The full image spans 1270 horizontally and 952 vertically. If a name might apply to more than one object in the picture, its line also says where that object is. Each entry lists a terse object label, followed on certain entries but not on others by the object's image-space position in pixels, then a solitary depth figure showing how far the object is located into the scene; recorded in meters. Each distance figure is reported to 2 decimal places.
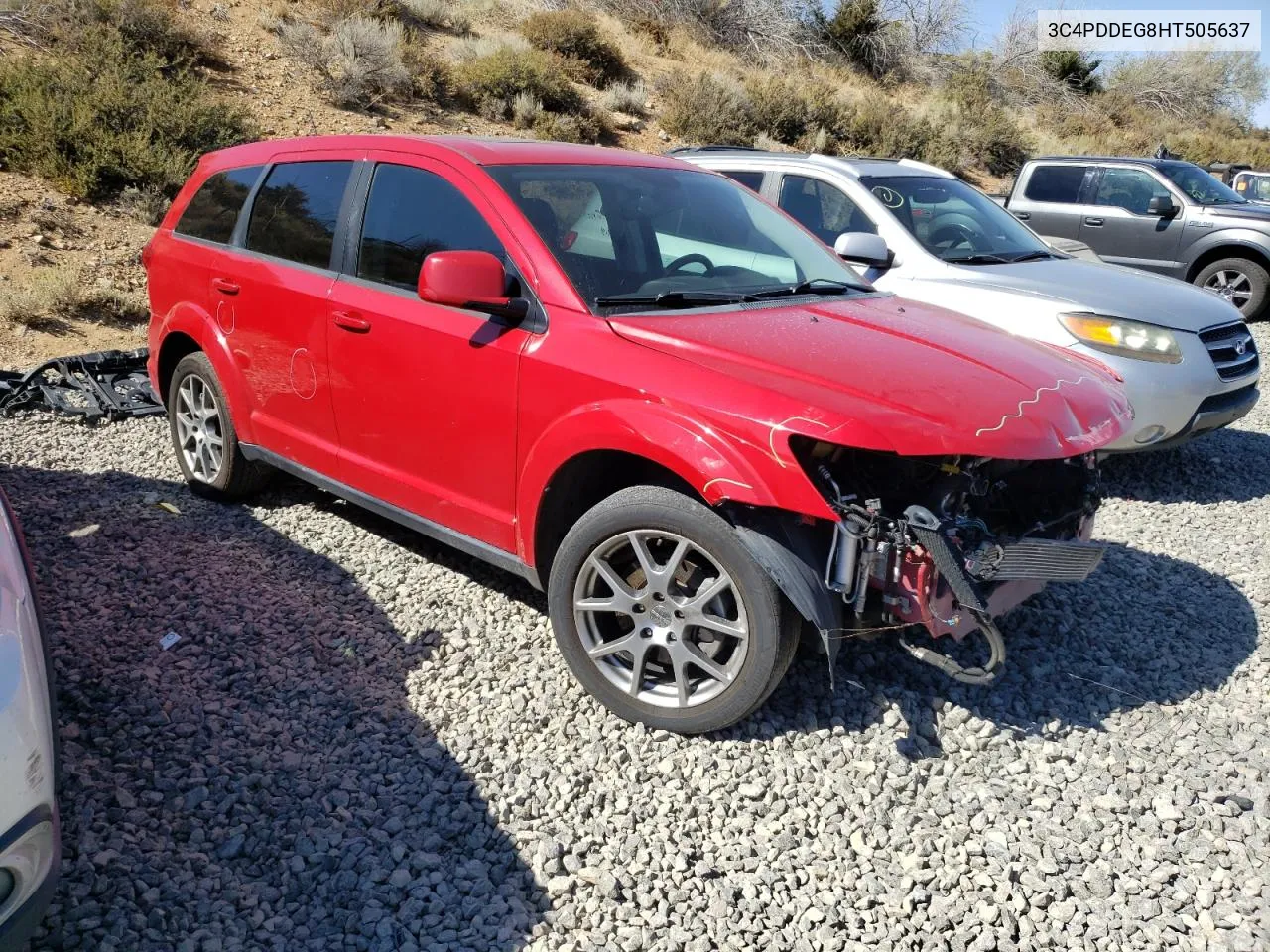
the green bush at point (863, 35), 30.16
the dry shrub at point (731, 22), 25.72
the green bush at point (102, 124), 11.08
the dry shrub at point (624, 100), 19.70
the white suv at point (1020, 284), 5.64
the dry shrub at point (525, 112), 17.36
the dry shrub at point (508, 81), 17.62
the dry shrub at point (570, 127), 17.17
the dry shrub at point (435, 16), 20.26
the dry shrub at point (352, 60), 16.06
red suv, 2.99
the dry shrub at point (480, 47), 19.11
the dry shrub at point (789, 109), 21.64
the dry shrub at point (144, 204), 11.02
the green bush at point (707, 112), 19.73
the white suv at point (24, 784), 2.01
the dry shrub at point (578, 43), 20.89
